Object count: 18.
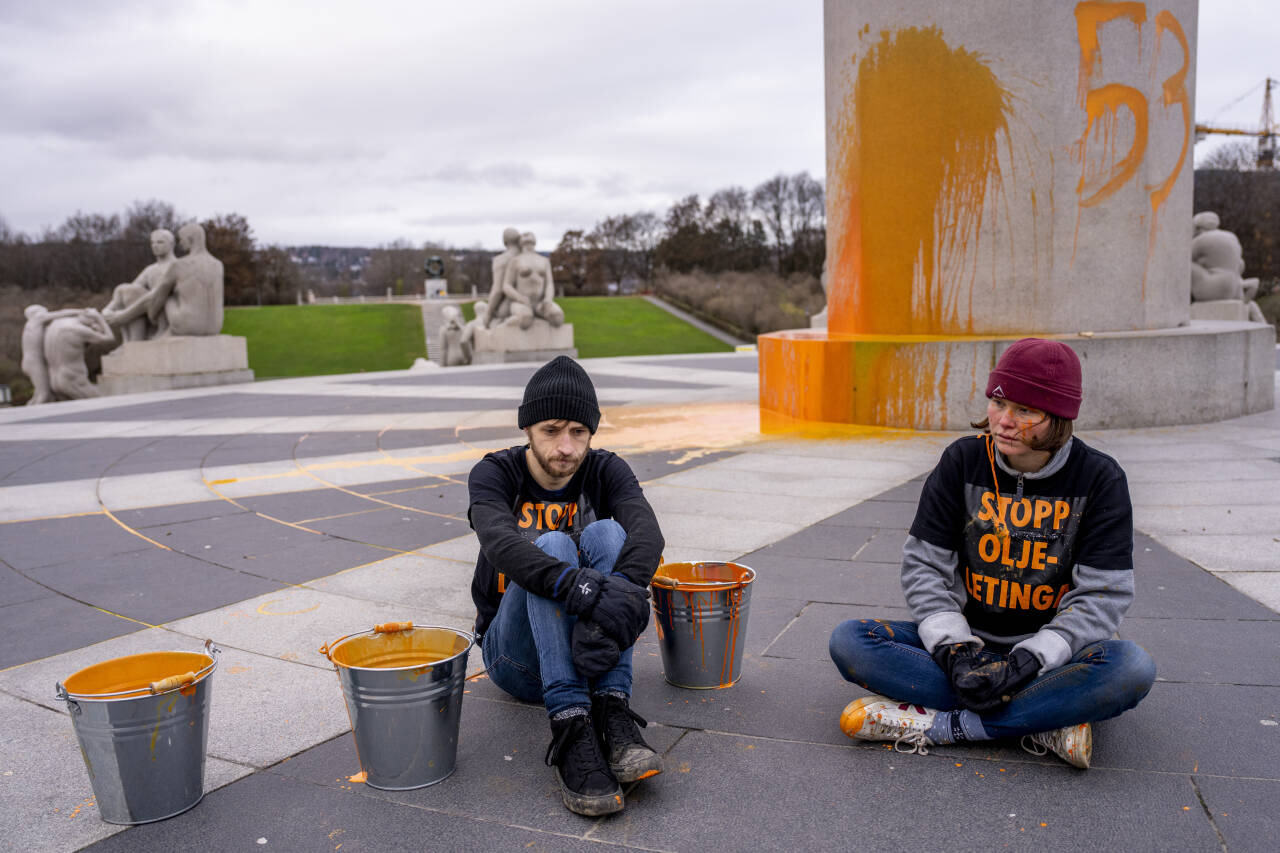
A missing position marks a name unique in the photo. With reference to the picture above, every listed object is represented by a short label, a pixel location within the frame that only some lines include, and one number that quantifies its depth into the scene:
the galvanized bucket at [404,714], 2.64
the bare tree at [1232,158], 50.53
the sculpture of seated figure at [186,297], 17.53
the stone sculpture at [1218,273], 19.73
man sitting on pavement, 2.74
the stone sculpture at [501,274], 22.67
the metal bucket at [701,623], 3.29
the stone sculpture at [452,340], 24.38
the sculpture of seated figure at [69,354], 17.67
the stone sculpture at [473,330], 23.11
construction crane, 53.69
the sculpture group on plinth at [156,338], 17.45
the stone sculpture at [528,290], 22.45
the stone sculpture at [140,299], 17.69
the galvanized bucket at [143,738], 2.46
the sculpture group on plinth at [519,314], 22.44
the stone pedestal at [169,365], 17.36
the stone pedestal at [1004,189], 8.72
